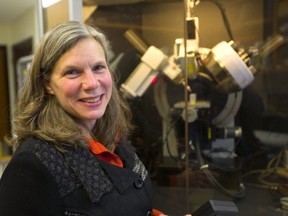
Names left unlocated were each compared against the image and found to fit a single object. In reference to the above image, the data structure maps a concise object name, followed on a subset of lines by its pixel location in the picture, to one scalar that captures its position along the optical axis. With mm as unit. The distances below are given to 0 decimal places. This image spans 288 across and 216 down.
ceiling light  1543
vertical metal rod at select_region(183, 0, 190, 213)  1684
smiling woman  752
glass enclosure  1754
